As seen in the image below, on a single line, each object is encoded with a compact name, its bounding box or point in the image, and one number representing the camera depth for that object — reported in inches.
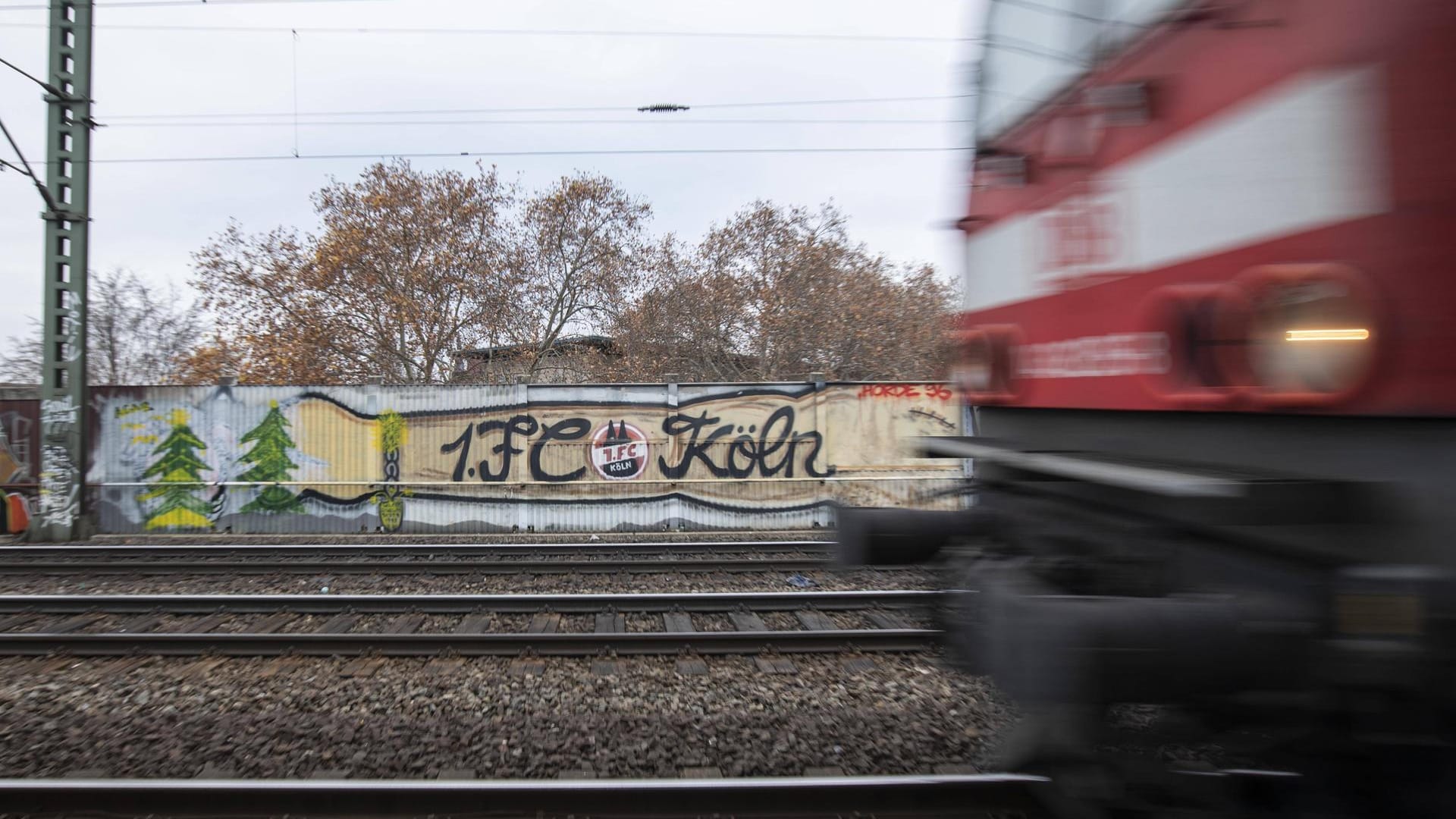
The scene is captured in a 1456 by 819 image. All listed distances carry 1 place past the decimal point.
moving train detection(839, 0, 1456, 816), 64.7
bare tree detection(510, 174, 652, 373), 868.0
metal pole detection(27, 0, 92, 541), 471.2
